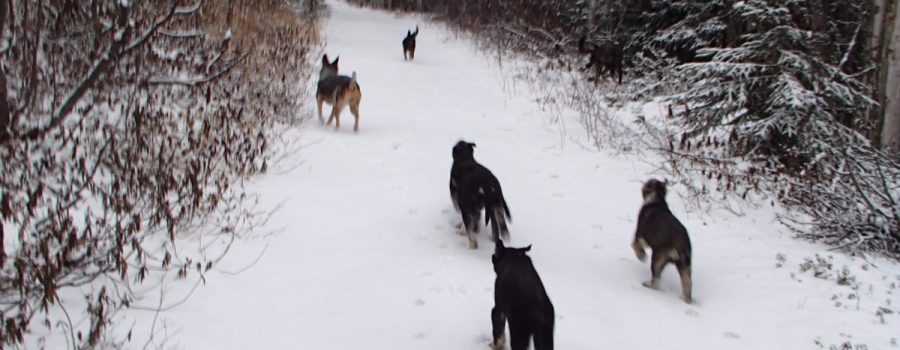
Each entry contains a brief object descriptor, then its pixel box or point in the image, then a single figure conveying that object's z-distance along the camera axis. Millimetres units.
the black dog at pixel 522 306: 3688
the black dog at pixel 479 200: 5863
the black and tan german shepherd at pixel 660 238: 5301
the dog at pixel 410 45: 19734
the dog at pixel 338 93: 10195
